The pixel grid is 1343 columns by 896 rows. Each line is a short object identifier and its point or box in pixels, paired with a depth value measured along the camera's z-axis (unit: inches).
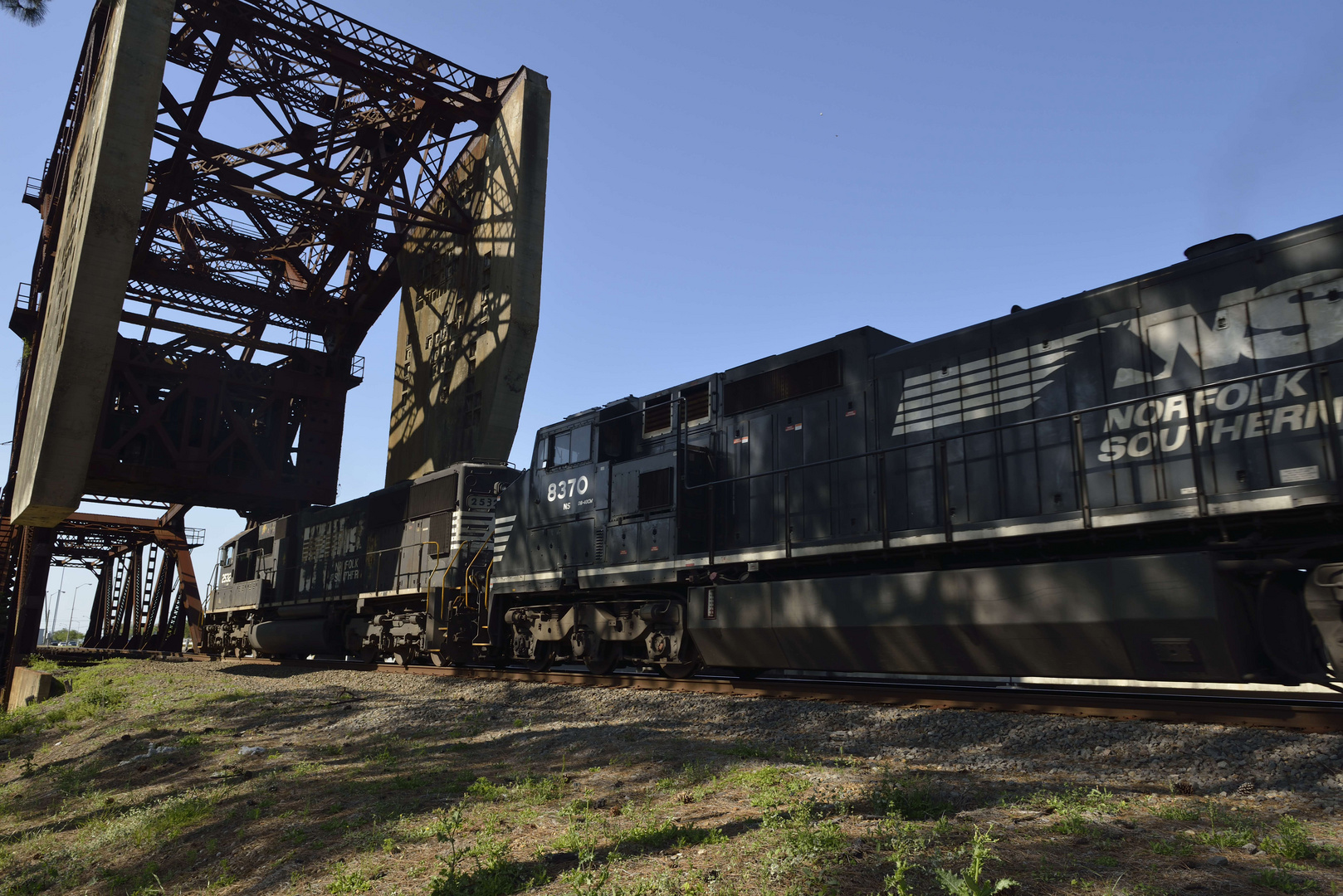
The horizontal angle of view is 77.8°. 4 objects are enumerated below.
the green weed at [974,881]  117.3
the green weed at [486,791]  210.7
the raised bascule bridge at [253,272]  768.3
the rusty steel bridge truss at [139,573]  1550.2
